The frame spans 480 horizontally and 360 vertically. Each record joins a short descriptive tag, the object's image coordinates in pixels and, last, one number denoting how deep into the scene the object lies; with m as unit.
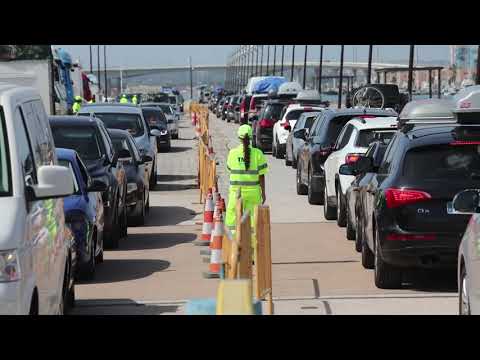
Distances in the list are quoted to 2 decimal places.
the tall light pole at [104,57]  131.50
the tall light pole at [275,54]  145.00
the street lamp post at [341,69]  69.44
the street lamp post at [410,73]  46.43
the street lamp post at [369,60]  59.12
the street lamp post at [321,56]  86.81
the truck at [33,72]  38.00
